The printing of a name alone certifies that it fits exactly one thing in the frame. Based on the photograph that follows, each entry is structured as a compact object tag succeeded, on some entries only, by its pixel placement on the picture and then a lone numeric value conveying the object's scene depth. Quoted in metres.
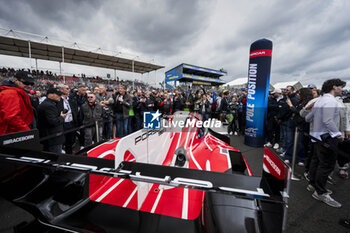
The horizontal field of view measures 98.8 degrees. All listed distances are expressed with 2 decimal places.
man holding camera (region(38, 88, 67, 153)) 2.69
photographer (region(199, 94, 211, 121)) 6.87
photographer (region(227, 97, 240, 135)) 6.33
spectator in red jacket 1.91
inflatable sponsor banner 4.16
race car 0.89
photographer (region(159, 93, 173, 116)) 6.42
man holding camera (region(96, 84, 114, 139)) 4.56
